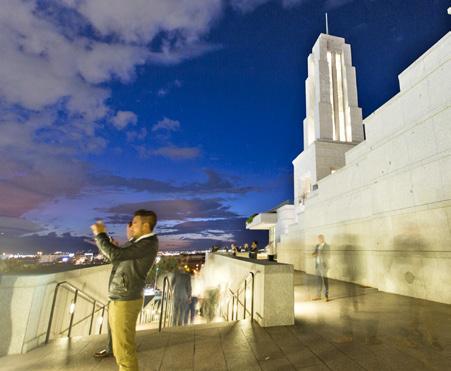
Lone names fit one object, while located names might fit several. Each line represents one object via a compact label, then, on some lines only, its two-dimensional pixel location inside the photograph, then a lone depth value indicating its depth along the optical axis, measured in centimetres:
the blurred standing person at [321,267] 926
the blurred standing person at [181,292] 935
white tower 2545
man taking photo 320
